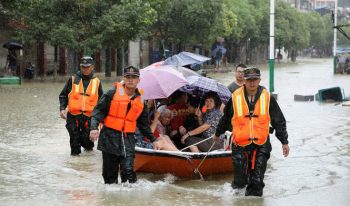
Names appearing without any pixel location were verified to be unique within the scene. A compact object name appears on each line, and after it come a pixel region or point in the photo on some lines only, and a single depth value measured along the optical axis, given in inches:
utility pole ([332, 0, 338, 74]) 1881.9
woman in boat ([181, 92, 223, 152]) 430.6
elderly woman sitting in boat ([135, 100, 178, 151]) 418.3
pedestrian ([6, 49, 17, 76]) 1438.2
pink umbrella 415.2
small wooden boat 392.8
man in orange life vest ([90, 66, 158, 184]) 352.8
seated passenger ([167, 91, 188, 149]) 446.9
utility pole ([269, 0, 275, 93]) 934.4
